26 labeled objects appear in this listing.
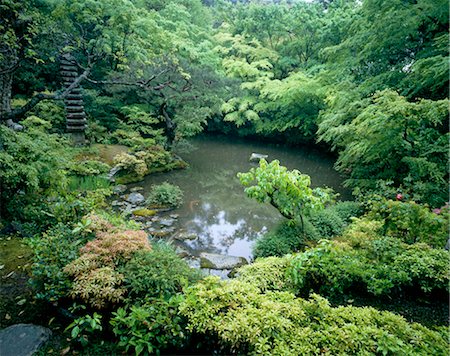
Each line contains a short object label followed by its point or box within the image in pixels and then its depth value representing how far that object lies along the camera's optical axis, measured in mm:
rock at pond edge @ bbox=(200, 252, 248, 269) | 5184
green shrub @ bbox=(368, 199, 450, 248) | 3924
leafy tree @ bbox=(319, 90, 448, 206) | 5242
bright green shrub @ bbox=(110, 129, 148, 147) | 10734
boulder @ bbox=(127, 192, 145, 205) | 7715
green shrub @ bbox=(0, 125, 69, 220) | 4246
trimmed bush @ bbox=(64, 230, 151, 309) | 2748
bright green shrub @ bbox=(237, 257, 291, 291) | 3334
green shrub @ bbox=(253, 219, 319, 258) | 4969
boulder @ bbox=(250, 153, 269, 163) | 12695
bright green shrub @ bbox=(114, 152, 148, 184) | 9055
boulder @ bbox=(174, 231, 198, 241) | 6180
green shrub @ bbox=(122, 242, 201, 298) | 2920
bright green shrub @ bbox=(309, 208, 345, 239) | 5512
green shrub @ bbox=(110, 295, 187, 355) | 2508
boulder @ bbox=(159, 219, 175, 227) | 6699
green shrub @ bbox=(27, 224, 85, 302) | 2900
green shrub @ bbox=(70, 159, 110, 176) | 8000
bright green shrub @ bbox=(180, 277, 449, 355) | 2264
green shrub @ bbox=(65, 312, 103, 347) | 2510
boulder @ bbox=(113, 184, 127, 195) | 8281
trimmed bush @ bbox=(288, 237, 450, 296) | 3354
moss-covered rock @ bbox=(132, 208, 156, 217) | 7000
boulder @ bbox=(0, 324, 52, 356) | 2523
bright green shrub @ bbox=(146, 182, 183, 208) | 7562
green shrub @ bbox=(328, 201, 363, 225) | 6082
